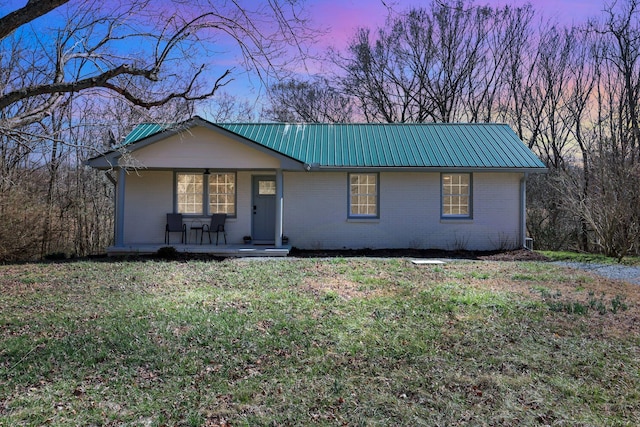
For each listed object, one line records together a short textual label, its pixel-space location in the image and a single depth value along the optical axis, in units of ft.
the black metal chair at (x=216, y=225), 46.44
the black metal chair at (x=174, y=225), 46.42
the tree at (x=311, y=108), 96.32
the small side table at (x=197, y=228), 46.85
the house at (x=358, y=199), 47.42
